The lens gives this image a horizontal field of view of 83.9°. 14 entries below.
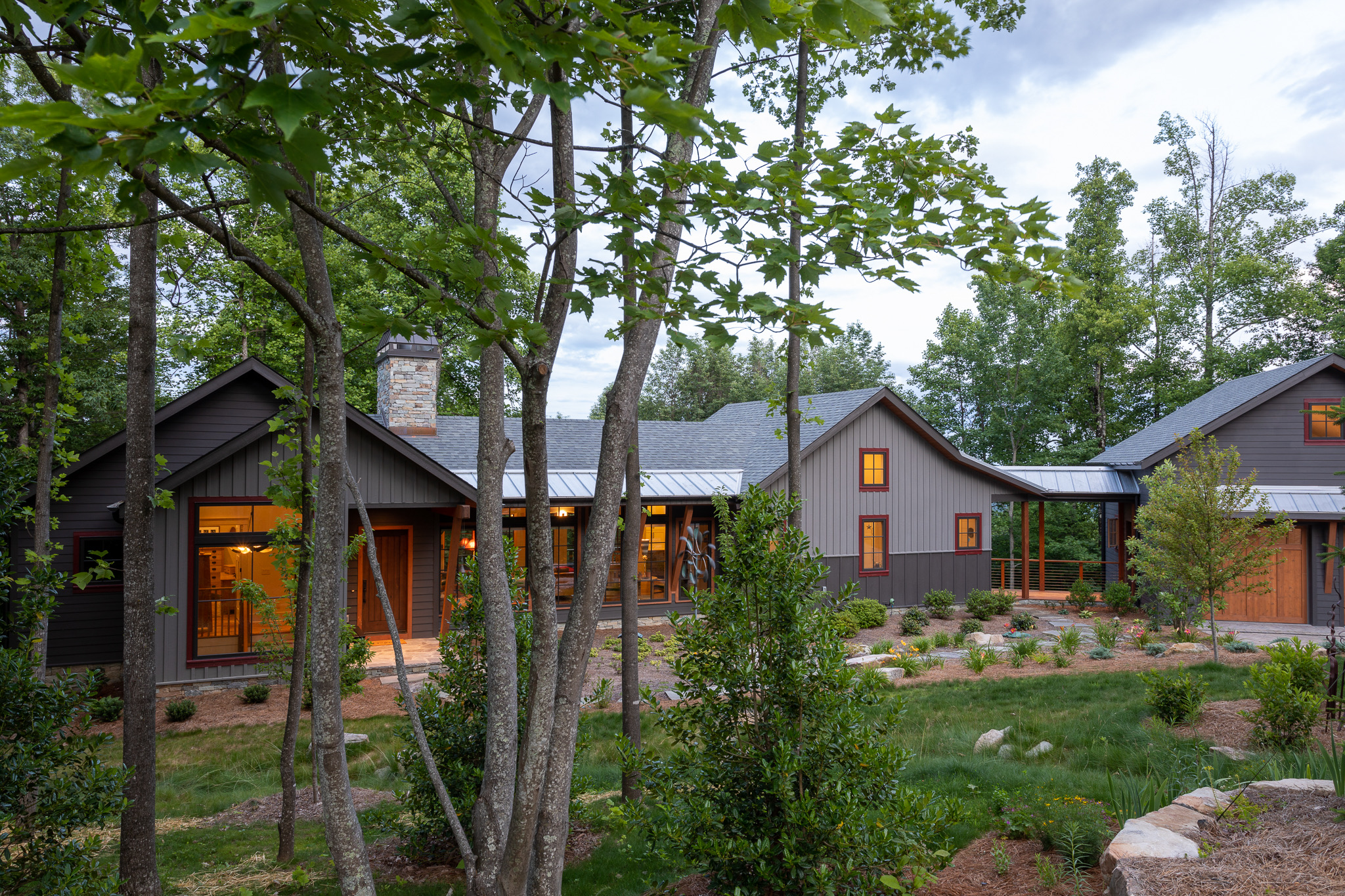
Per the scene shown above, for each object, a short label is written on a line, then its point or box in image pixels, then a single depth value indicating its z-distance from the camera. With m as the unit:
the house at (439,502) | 11.42
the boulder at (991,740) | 7.25
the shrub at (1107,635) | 12.45
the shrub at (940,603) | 17.05
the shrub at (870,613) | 15.41
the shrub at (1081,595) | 17.84
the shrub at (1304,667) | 6.60
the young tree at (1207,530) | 11.80
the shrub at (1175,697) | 7.20
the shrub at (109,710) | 9.25
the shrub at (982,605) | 16.62
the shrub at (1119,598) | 17.17
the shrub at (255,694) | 10.23
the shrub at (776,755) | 3.36
